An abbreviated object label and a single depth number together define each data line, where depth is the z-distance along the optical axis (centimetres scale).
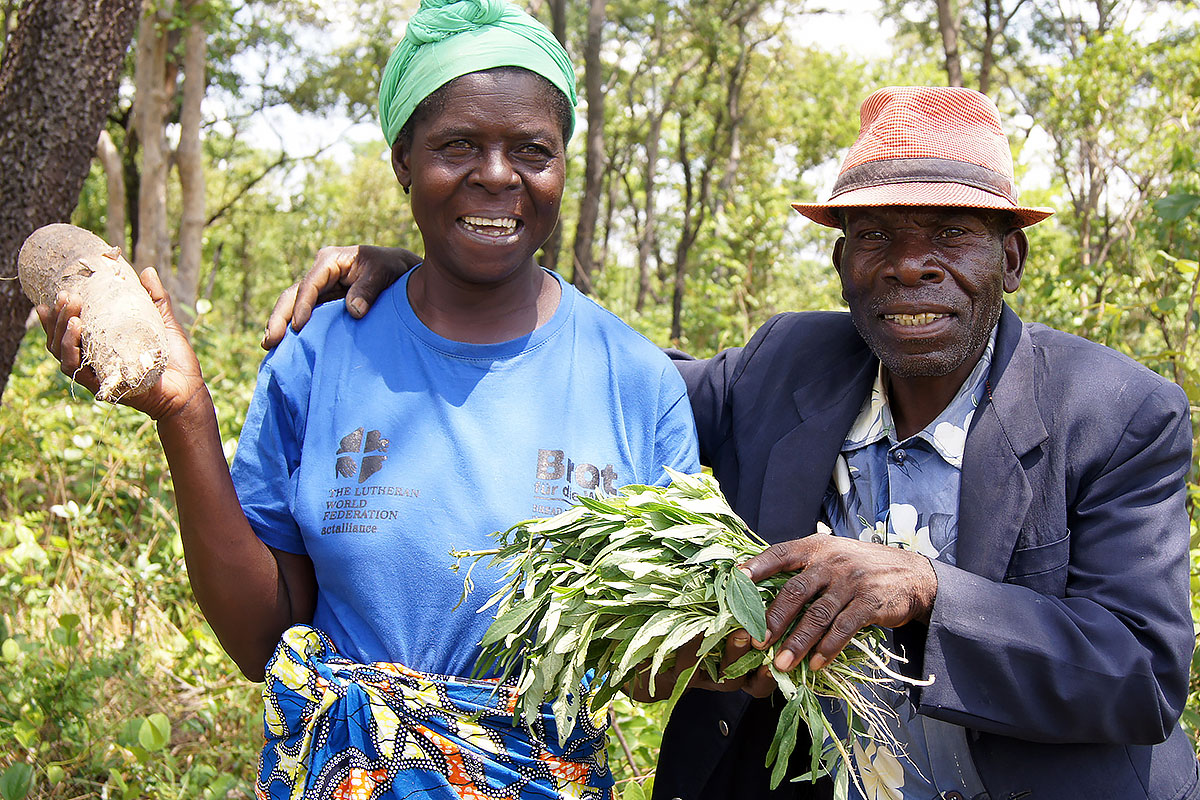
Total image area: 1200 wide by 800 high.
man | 164
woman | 168
